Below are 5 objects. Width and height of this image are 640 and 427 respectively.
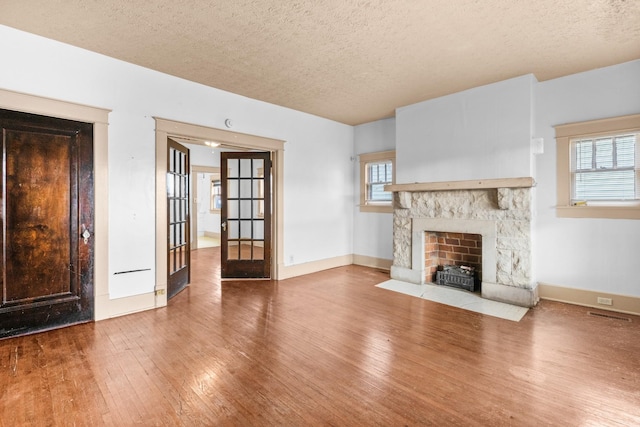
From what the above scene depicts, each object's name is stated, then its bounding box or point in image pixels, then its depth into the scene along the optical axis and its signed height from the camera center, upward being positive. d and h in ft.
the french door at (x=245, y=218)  17.39 -0.30
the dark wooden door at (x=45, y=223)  9.89 -0.30
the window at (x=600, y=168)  12.06 +1.75
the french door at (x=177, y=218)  14.02 -0.22
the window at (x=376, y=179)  19.95 +2.18
